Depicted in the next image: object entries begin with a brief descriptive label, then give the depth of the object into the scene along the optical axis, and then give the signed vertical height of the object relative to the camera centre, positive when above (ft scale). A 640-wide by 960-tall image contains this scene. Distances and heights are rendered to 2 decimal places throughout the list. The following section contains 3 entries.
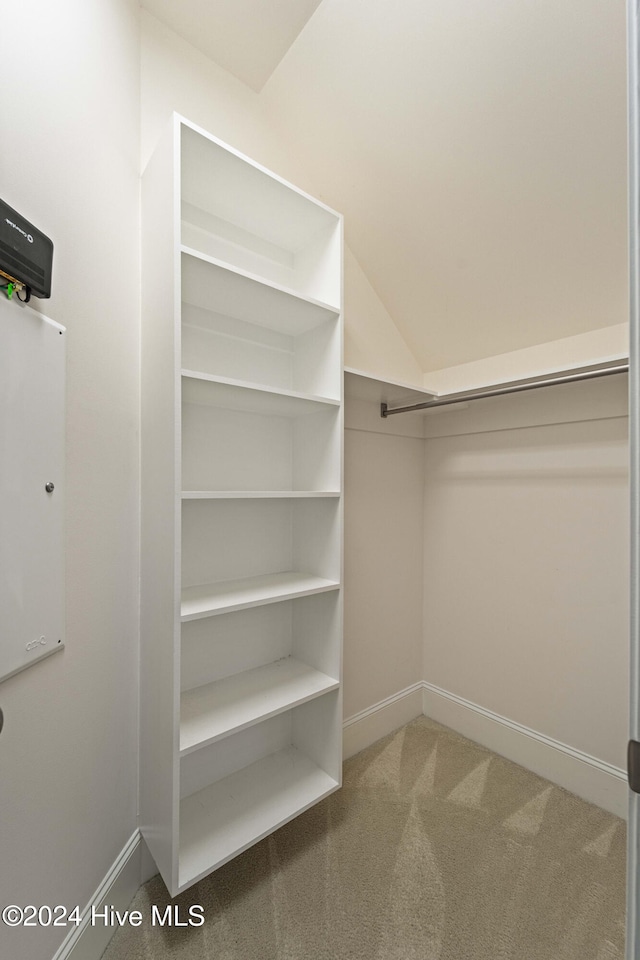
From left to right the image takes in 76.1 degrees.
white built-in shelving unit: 3.98 -0.30
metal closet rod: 4.76 +1.27
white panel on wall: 2.88 -0.05
